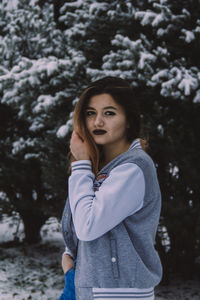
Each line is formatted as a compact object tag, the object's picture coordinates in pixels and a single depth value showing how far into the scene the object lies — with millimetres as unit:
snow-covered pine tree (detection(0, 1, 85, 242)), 4707
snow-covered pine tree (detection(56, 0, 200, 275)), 4074
